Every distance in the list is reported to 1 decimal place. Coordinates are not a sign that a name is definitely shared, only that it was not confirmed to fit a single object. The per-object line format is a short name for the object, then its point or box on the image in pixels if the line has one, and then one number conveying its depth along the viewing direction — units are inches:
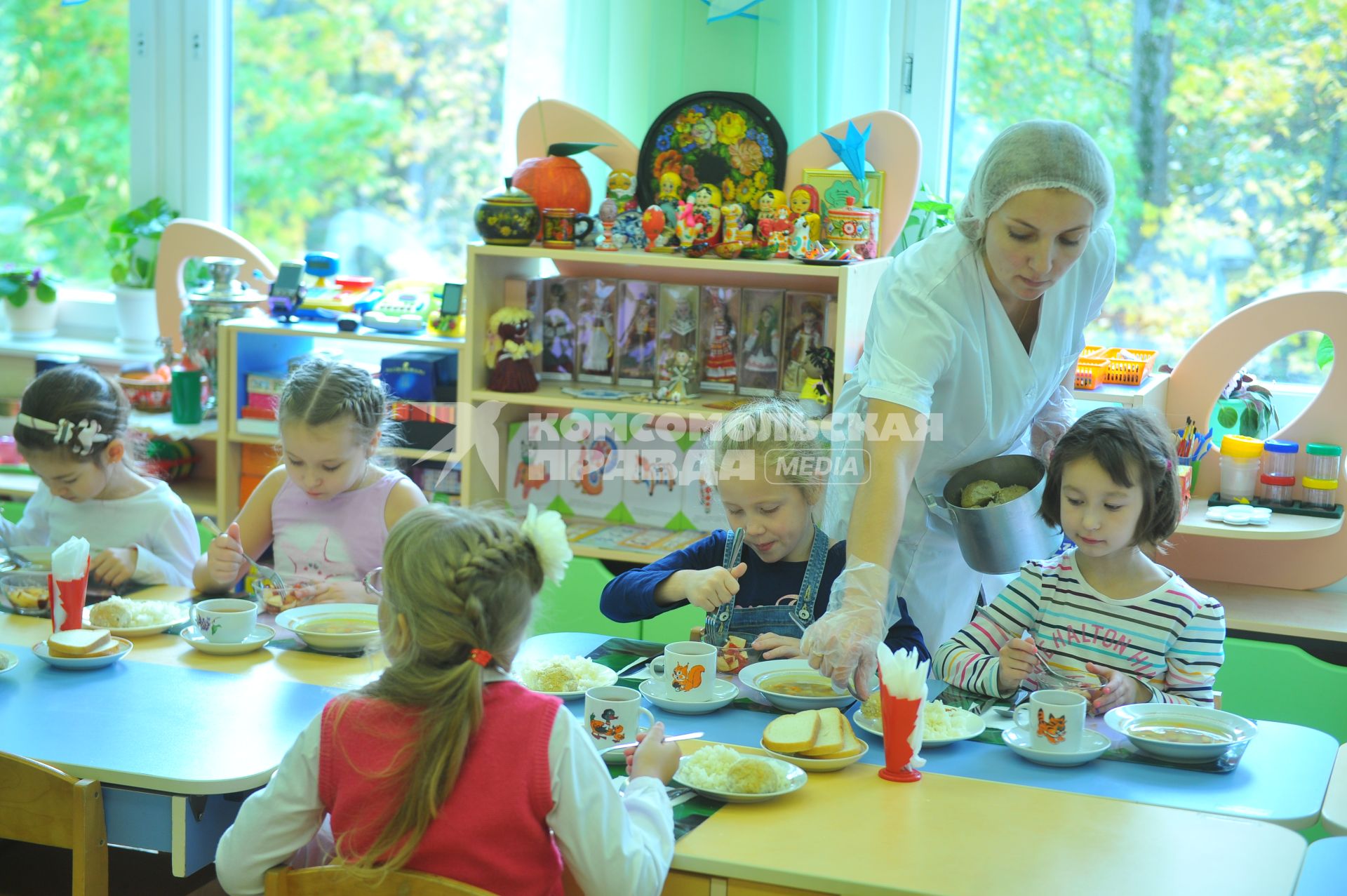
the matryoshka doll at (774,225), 104.5
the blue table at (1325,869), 46.4
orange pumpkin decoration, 109.0
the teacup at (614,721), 57.9
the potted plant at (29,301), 140.3
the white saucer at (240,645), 70.0
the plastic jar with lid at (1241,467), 105.3
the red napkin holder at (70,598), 70.4
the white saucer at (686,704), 62.9
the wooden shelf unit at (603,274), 102.0
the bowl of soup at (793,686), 63.7
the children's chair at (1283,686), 96.1
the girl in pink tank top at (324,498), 82.0
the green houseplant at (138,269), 136.6
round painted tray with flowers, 110.2
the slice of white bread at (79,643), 66.6
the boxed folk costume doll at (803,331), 110.0
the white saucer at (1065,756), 57.5
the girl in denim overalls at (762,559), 73.2
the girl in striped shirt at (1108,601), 67.7
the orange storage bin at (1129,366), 106.3
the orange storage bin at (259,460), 121.5
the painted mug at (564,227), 108.5
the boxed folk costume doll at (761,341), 112.9
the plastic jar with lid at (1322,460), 103.7
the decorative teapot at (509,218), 107.3
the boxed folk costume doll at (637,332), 116.7
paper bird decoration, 103.7
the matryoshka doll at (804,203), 104.2
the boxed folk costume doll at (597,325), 117.7
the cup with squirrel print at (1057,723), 57.8
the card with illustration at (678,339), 112.3
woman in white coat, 67.8
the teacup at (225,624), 70.2
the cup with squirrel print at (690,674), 63.5
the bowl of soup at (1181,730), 57.9
